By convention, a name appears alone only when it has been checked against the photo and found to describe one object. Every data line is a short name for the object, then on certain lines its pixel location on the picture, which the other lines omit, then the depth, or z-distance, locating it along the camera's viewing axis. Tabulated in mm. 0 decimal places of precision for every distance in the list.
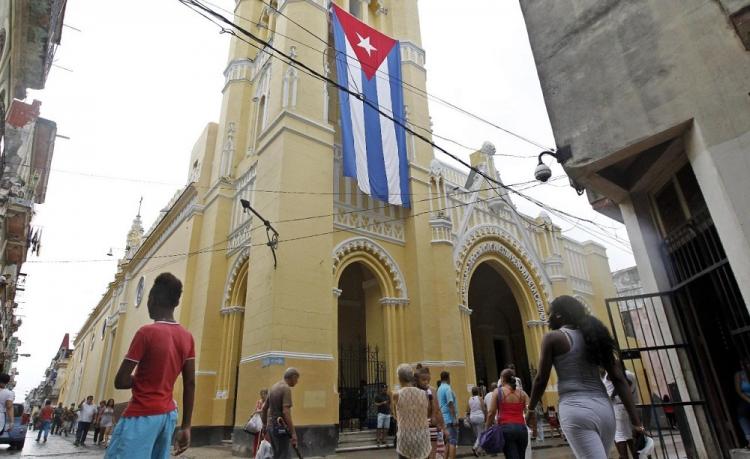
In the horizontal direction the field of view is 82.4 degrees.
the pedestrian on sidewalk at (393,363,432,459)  4172
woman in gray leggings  2719
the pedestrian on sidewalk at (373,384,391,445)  10133
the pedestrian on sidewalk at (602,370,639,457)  5469
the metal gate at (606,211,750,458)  4512
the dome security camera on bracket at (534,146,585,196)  5066
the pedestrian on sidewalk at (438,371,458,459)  7441
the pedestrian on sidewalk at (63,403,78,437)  23016
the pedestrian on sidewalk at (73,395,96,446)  14162
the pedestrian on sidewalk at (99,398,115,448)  14188
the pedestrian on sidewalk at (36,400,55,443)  16031
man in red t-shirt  2420
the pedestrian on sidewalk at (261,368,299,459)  5270
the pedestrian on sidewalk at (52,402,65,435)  25258
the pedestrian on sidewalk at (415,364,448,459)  5079
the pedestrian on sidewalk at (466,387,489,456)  9223
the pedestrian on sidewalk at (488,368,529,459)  4676
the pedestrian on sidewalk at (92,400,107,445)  14930
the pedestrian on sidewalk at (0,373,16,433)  6527
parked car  10688
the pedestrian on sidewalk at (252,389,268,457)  7293
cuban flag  12534
